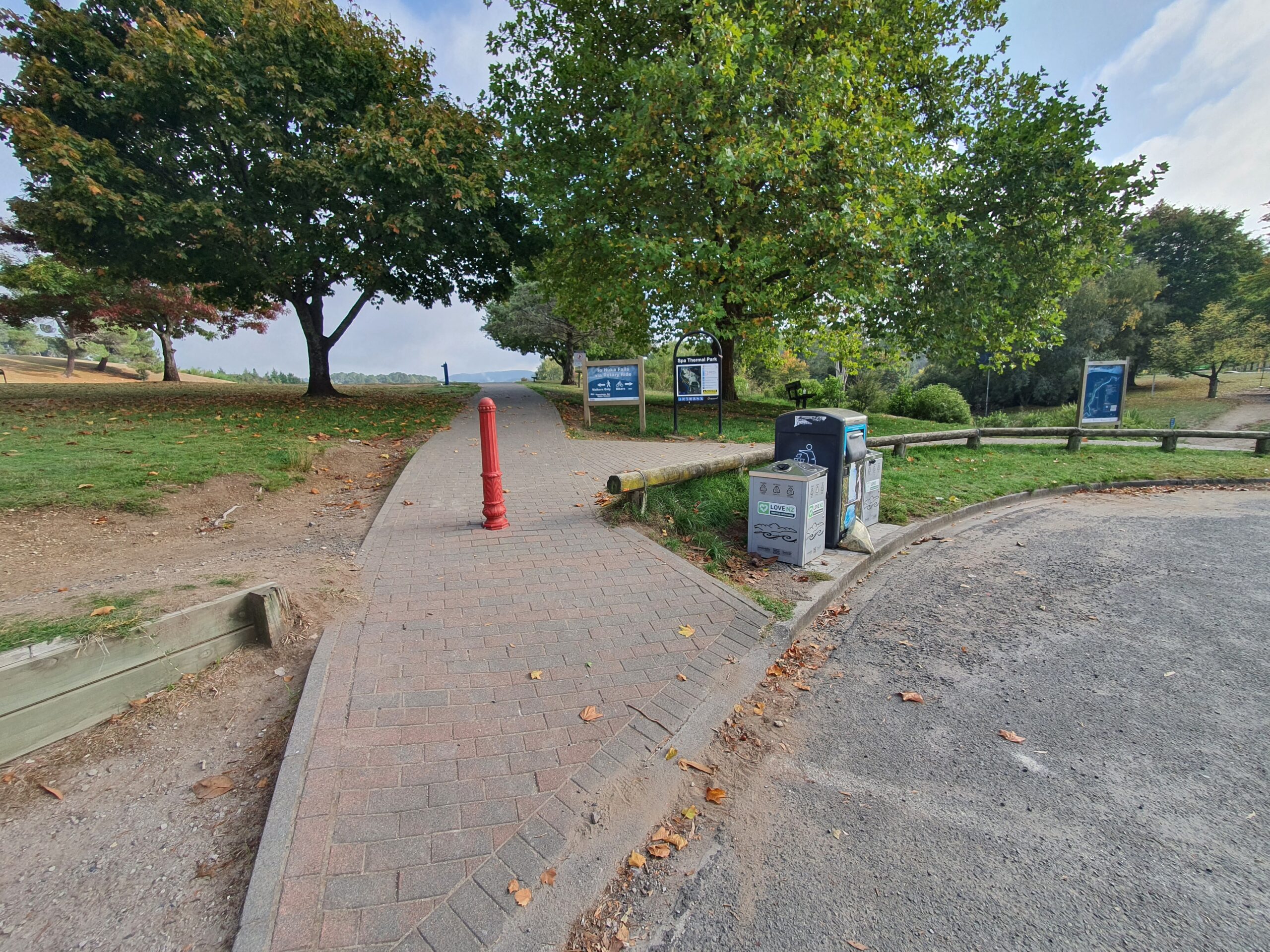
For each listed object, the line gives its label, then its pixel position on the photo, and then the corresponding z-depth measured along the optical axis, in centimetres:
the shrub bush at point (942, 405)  1812
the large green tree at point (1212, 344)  2908
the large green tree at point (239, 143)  1102
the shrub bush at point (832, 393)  2048
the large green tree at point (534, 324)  3017
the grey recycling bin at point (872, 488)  599
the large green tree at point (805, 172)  1088
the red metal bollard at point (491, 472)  526
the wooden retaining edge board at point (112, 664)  237
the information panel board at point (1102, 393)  1212
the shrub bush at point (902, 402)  1942
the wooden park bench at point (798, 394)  1725
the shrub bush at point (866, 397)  2184
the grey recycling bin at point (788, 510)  488
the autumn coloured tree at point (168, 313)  2170
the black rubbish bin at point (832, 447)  526
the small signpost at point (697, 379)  1123
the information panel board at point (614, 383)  1185
